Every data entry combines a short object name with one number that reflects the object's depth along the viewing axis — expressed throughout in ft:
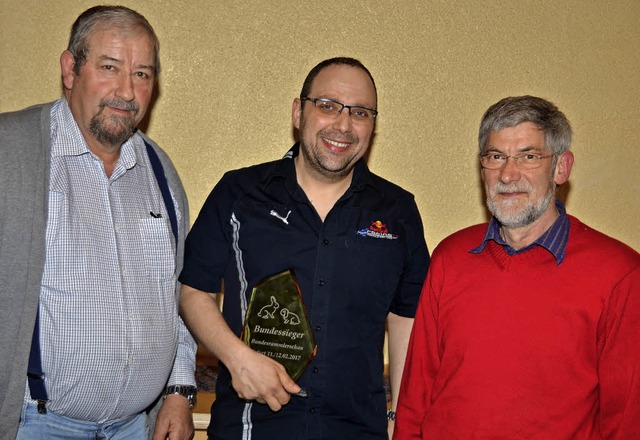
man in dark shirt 7.36
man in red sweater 6.40
